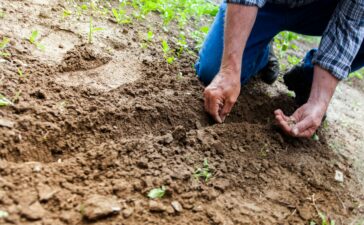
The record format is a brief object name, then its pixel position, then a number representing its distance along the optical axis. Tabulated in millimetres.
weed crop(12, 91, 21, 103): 1527
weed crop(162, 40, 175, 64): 2277
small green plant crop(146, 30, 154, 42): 2467
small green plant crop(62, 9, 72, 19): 2364
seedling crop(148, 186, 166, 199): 1302
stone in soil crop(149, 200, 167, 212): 1253
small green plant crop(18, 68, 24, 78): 1693
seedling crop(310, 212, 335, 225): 1435
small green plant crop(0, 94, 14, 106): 1471
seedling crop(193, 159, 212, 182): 1454
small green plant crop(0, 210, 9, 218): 1084
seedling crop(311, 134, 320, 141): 2020
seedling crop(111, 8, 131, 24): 2570
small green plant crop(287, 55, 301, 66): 3173
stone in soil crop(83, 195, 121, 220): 1161
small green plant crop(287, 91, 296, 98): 2425
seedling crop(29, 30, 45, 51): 1969
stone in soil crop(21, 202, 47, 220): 1109
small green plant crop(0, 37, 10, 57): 1760
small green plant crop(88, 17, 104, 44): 2193
